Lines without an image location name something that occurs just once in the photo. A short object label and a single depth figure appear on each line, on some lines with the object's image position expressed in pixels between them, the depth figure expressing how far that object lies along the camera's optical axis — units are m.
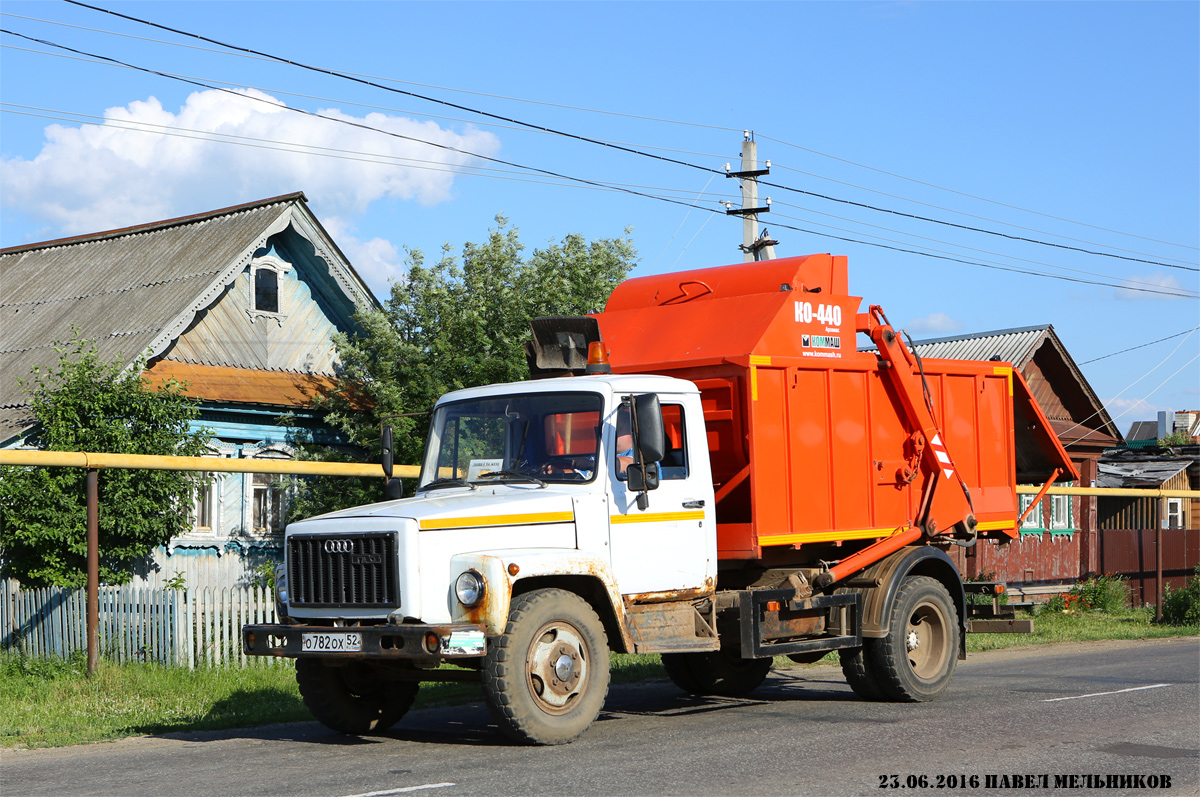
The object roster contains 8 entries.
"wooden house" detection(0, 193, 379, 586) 19.87
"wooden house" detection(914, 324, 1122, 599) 28.00
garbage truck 8.38
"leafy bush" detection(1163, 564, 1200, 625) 22.64
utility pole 25.28
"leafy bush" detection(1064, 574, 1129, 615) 26.31
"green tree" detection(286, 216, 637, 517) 20.86
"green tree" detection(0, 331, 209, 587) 16.70
